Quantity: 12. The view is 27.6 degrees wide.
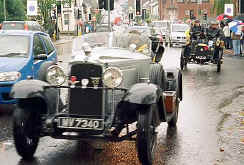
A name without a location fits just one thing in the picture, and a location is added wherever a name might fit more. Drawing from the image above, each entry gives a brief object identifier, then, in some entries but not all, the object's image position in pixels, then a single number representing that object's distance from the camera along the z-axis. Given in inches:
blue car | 386.3
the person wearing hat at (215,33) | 757.9
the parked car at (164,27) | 1601.9
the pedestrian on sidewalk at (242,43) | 1071.7
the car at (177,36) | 1480.1
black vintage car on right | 754.2
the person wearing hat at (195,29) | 780.6
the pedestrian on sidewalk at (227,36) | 1195.3
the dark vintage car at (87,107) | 242.2
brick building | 4726.9
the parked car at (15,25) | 1189.9
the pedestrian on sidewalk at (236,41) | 1084.0
